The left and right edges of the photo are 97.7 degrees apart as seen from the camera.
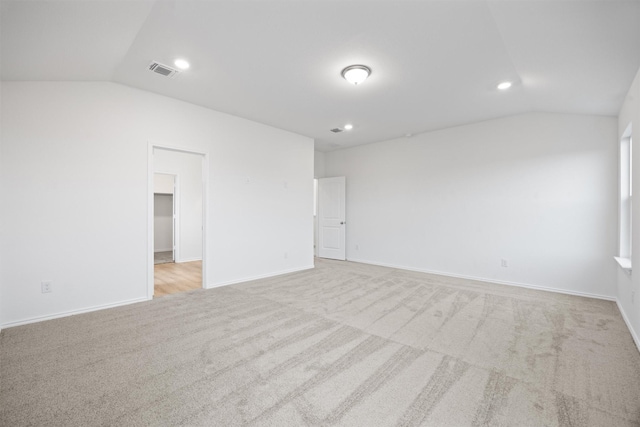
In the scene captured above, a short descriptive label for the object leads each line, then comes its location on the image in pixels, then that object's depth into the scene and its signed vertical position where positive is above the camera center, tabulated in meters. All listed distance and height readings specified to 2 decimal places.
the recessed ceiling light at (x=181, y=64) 2.89 +1.57
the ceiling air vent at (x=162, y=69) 2.98 +1.57
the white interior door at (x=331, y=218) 6.90 -0.12
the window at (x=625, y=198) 3.50 +0.21
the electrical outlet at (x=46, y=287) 3.00 -0.81
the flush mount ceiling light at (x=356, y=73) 2.96 +1.51
